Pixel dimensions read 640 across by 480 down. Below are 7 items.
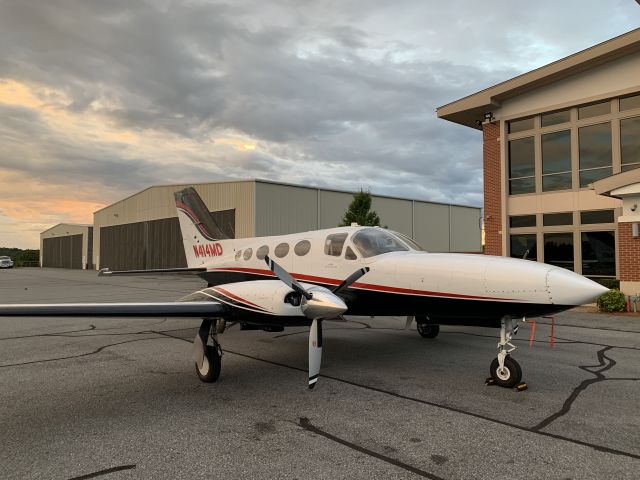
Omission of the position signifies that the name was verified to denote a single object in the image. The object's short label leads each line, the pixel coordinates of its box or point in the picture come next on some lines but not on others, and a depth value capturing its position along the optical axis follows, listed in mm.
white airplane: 6102
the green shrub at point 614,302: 14820
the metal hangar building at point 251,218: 36812
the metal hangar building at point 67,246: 69938
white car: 71125
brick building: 17562
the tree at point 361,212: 28188
